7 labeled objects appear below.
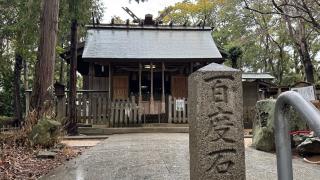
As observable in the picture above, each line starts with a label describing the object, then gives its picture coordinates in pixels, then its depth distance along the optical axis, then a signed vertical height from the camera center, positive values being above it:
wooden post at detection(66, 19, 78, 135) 9.64 +1.08
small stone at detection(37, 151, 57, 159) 5.44 -1.04
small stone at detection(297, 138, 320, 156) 5.46 -0.96
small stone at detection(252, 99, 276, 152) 6.03 -0.59
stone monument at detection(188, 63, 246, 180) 2.95 -0.26
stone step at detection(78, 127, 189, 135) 10.08 -0.97
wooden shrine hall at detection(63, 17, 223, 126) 11.63 +2.15
